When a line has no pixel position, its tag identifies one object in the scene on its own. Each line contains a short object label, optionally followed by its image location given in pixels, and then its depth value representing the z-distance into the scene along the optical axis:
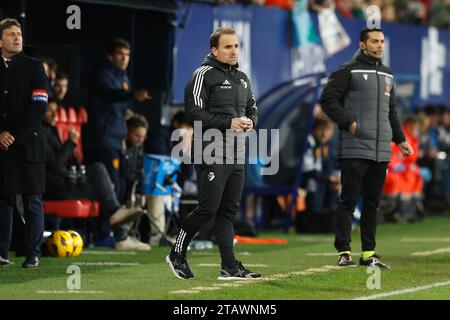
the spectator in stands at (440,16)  28.75
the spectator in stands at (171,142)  17.77
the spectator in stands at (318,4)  22.55
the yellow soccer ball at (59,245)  15.16
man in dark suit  13.45
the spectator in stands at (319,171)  21.12
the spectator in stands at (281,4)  21.92
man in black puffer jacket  13.81
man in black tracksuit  11.88
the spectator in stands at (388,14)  25.94
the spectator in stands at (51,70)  16.44
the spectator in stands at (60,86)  16.72
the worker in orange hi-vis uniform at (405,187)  22.78
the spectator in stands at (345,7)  24.56
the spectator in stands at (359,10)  24.78
